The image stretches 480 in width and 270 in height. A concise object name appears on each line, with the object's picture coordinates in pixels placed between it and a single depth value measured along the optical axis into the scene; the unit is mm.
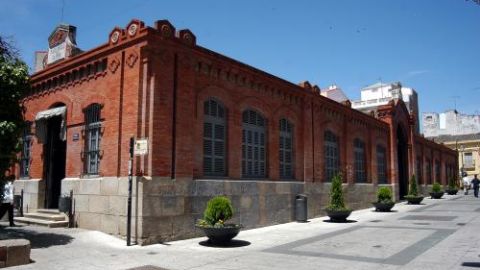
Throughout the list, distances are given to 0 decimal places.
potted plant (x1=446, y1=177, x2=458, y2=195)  45747
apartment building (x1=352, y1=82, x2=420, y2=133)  47622
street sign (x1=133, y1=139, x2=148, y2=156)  11914
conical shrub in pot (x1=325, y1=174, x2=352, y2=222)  18891
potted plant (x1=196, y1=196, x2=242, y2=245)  12312
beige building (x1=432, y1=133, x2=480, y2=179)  68312
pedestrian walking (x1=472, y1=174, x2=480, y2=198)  38988
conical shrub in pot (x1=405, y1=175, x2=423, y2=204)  30220
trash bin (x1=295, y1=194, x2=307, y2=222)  18781
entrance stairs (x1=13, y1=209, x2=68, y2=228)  14312
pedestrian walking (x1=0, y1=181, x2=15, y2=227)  13977
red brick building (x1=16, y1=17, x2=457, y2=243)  12883
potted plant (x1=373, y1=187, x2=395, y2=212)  24125
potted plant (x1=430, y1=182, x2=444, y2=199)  37500
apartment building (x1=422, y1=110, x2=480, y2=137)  74812
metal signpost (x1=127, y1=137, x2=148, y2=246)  11930
